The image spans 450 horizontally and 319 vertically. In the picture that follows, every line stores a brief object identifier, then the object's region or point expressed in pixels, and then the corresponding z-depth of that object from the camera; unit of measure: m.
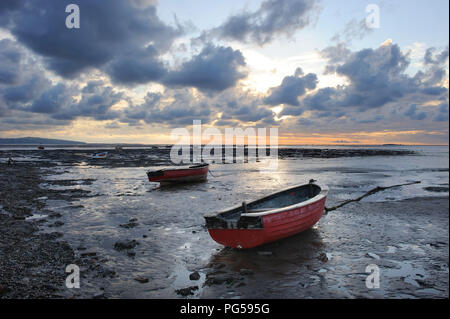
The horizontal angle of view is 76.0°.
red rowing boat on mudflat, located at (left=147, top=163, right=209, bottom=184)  24.45
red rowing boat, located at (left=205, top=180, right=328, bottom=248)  8.91
